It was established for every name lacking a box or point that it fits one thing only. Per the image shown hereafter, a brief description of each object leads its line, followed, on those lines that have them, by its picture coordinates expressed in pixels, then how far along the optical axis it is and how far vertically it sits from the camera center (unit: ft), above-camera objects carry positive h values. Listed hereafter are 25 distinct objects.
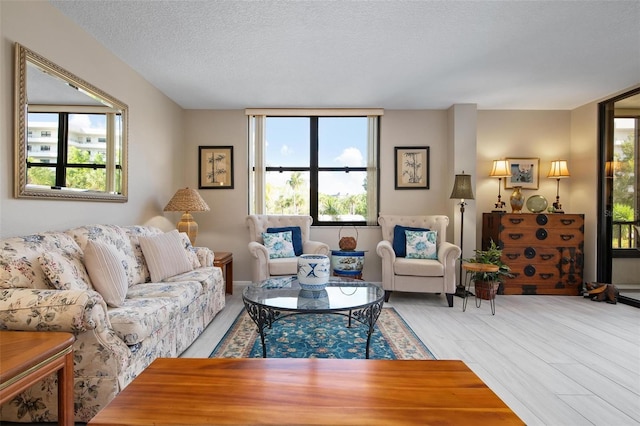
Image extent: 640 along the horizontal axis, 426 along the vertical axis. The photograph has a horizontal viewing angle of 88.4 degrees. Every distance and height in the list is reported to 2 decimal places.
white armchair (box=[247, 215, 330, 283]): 12.21 -1.43
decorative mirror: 6.98 +1.83
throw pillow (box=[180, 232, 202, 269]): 10.55 -1.42
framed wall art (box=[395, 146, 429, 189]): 15.47 +2.16
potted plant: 12.26 -2.42
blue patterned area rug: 7.95 -3.46
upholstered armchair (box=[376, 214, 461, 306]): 12.05 -2.24
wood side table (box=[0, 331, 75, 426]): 3.82 -1.94
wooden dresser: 13.62 -1.48
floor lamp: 13.37 +0.83
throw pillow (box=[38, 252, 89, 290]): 5.74 -1.14
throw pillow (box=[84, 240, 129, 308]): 6.61 -1.33
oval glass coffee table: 6.92 -2.03
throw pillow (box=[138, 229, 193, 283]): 8.96 -1.34
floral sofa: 4.98 -1.92
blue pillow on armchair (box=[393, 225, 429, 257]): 13.35 -1.19
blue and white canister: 8.06 -1.53
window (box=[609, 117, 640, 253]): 12.74 +1.22
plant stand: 11.47 -2.82
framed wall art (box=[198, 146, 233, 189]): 15.47 +1.98
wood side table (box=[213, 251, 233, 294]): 12.42 -2.22
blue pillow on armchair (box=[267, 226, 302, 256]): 13.69 -1.06
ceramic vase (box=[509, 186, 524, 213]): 14.42 +0.52
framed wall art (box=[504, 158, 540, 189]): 15.26 +1.82
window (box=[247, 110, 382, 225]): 15.78 +2.06
